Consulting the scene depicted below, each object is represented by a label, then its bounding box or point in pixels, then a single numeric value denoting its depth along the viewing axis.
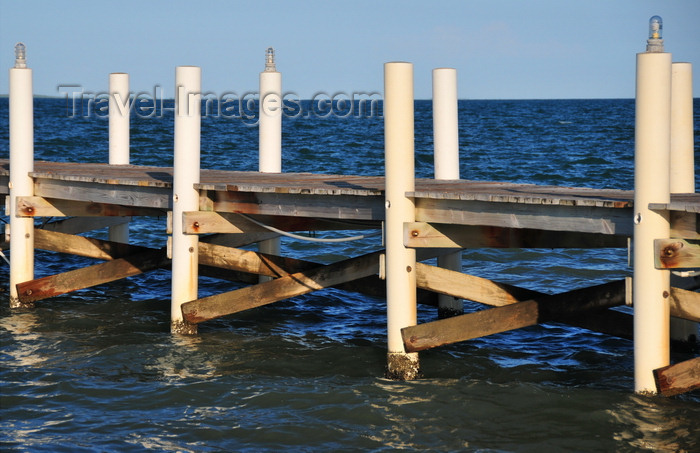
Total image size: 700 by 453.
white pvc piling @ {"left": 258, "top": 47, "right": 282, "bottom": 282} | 21.48
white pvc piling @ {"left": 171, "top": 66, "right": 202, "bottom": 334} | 17.59
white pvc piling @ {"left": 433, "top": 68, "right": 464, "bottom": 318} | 19.23
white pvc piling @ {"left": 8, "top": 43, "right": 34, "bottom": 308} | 20.25
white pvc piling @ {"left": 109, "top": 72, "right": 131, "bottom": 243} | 23.70
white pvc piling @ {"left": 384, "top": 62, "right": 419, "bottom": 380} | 14.97
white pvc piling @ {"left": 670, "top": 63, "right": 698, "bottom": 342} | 16.03
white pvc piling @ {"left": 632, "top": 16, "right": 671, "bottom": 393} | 12.75
